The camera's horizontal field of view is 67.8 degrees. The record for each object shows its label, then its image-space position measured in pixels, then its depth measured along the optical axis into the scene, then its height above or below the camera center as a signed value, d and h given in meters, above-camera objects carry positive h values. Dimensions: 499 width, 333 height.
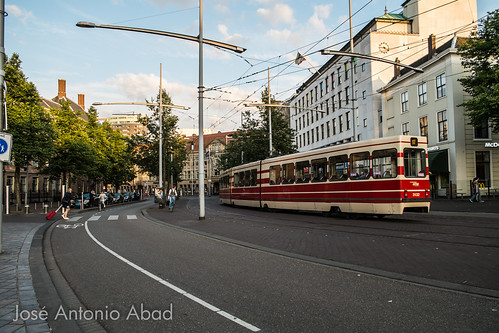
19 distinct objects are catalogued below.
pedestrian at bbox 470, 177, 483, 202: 23.99 -0.51
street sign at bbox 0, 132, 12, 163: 8.15 +1.00
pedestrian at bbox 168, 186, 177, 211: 25.69 -0.53
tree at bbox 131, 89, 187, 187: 35.91 +4.70
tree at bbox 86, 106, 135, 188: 50.69 +5.43
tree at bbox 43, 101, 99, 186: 36.09 +3.46
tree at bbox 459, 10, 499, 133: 25.11 +7.70
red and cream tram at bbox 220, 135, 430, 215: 14.63 +0.35
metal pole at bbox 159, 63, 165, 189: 31.48 +4.46
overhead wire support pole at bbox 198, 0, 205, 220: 17.69 +3.07
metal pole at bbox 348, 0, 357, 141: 22.13 +9.02
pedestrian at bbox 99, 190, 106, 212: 33.19 -0.69
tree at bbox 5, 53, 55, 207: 27.25 +5.19
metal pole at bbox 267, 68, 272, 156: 32.70 +4.48
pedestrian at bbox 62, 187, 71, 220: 20.94 -0.63
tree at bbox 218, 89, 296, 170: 38.25 +5.47
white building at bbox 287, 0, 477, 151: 41.31 +15.86
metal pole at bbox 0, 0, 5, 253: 8.58 +3.39
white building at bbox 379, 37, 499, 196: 30.09 +4.33
